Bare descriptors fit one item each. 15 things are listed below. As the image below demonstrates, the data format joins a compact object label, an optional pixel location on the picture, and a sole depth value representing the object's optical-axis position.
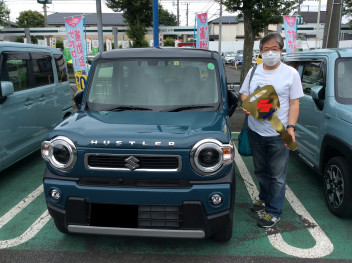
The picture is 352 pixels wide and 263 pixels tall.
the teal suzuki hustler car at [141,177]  2.47
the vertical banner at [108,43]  22.83
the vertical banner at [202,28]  14.20
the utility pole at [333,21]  9.61
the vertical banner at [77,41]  9.97
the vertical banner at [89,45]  22.44
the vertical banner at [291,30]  12.05
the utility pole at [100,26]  14.30
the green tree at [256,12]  9.43
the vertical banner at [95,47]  22.24
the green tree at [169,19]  70.25
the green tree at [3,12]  32.44
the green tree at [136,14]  23.66
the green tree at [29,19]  59.44
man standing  2.99
